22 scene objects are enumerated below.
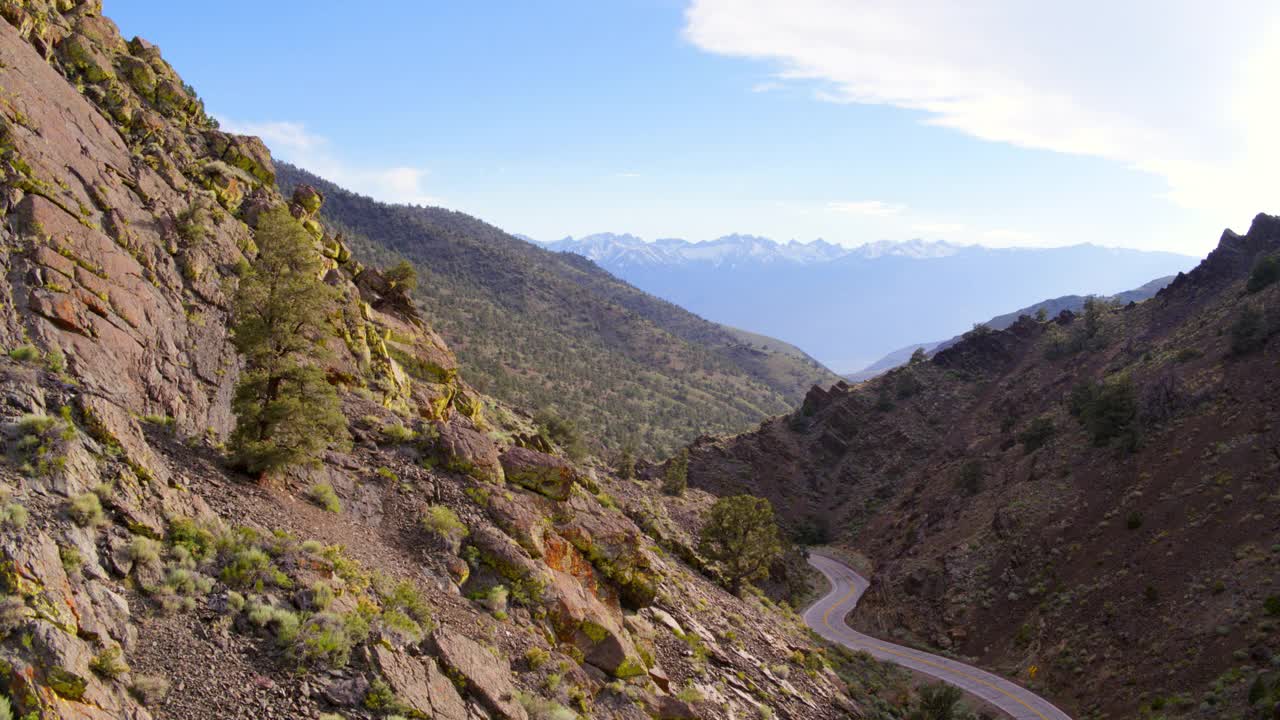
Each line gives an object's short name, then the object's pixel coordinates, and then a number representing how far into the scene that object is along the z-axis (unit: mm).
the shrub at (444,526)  16750
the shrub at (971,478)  58125
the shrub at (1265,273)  54375
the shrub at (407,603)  13516
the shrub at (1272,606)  29000
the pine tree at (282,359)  15602
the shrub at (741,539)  40312
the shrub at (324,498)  15930
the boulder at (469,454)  19625
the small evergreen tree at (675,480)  64375
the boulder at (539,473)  20812
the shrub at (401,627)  12469
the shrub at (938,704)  27805
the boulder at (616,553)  20219
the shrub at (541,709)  13398
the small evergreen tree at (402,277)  34125
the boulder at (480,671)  12875
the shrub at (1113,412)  48312
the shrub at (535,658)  14820
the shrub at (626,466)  62281
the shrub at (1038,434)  56344
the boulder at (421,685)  11438
